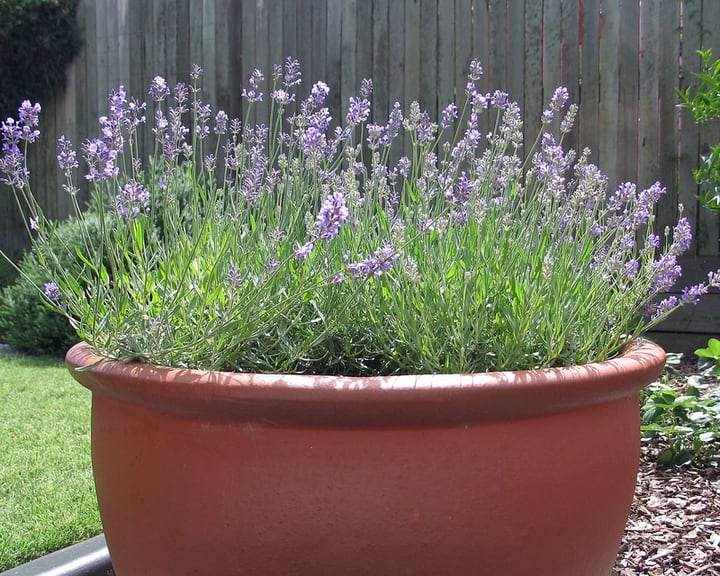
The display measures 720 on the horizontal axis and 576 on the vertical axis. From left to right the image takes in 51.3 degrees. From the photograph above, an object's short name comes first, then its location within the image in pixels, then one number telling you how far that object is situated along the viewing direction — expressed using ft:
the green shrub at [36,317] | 16.33
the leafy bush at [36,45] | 22.56
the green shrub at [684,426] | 8.45
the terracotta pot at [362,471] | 4.05
